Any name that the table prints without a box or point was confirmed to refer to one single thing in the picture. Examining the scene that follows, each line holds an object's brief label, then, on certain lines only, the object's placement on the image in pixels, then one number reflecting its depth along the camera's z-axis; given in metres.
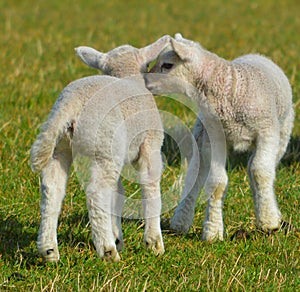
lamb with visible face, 11.15
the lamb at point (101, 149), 9.72
